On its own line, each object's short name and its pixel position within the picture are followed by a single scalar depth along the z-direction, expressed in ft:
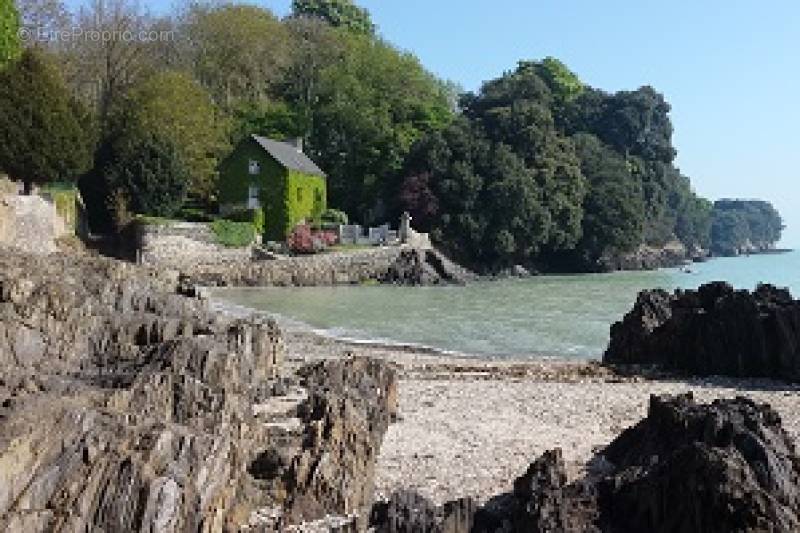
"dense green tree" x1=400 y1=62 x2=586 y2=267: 222.48
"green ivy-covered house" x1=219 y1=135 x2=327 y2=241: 196.65
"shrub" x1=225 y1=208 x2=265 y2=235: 189.37
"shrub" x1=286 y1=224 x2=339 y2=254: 184.44
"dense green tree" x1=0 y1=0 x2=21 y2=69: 124.16
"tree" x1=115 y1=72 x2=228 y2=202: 175.73
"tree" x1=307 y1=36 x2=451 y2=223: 232.94
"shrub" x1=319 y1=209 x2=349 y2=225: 207.82
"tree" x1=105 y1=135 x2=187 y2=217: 166.20
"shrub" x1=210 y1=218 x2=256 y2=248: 171.22
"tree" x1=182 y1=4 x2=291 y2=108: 229.25
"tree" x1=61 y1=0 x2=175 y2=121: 188.65
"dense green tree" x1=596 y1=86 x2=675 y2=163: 307.58
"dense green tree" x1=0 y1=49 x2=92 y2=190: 128.47
